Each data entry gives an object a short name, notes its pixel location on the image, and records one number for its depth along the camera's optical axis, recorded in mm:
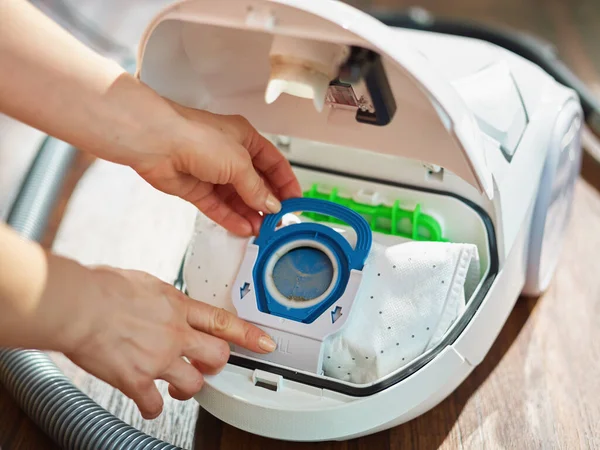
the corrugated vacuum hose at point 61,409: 682
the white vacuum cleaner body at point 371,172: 595
